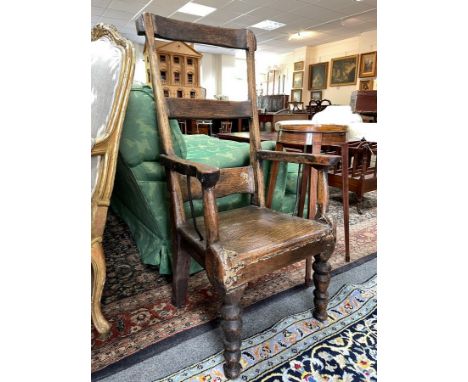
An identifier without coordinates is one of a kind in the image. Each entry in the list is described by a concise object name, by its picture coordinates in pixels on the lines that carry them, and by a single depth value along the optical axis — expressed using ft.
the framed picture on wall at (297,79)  29.81
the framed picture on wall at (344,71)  25.21
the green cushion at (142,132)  4.01
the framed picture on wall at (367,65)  23.24
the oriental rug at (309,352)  2.98
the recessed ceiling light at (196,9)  18.81
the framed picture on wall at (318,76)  27.73
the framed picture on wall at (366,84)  23.49
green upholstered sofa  4.07
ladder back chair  2.76
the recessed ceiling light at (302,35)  24.25
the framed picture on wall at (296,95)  30.16
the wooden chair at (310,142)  4.69
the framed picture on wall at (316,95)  28.48
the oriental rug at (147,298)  3.44
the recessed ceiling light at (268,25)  21.73
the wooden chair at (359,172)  7.29
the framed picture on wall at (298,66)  29.40
